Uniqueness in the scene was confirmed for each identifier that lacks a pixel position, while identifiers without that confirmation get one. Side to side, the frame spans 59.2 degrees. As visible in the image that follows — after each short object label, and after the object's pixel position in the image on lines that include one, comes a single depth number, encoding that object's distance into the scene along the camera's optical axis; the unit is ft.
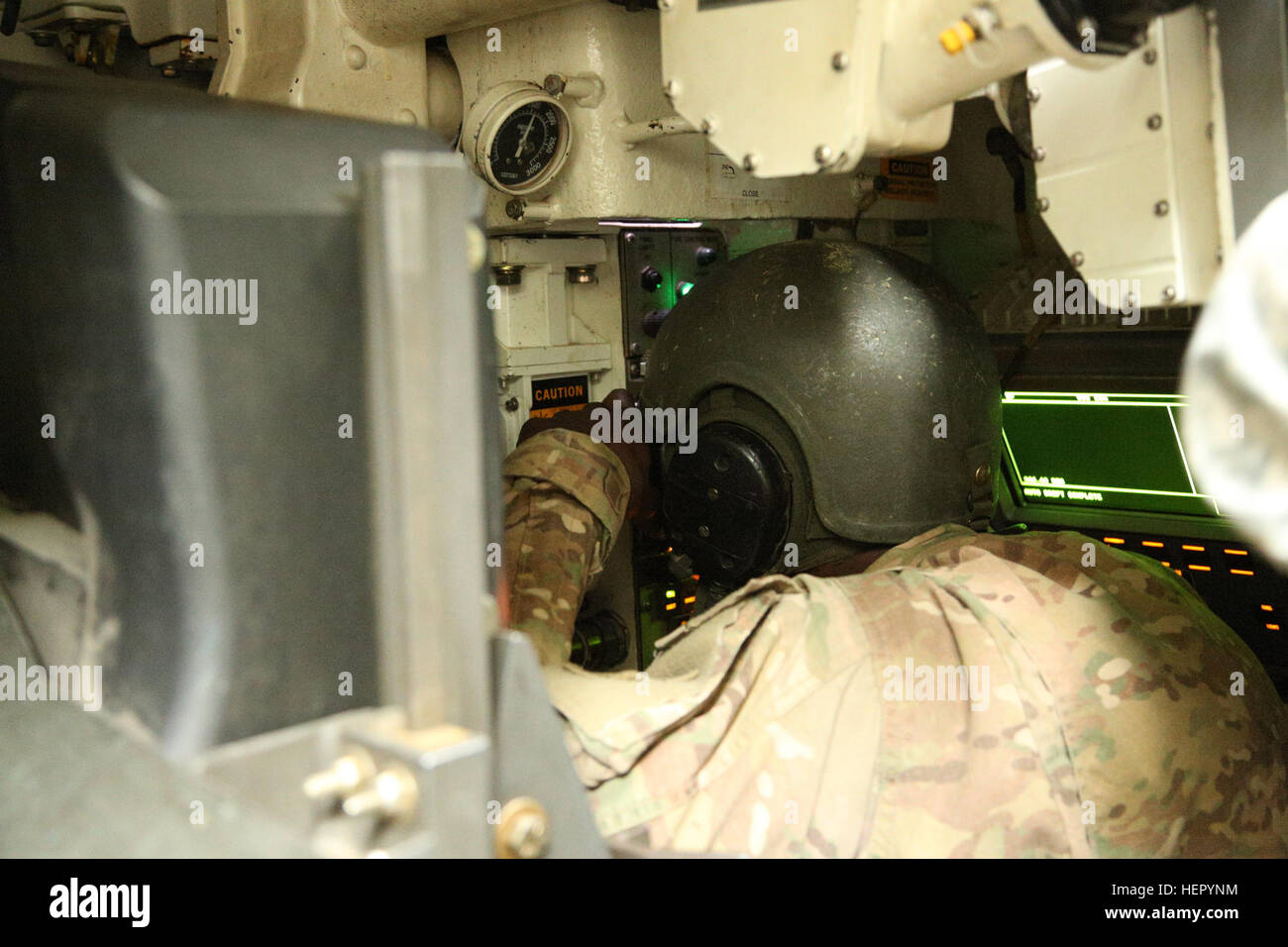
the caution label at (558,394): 3.09
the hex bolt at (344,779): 1.00
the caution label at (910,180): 3.57
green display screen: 3.25
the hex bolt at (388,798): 0.96
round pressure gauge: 2.60
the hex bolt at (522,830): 1.11
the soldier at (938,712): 1.67
